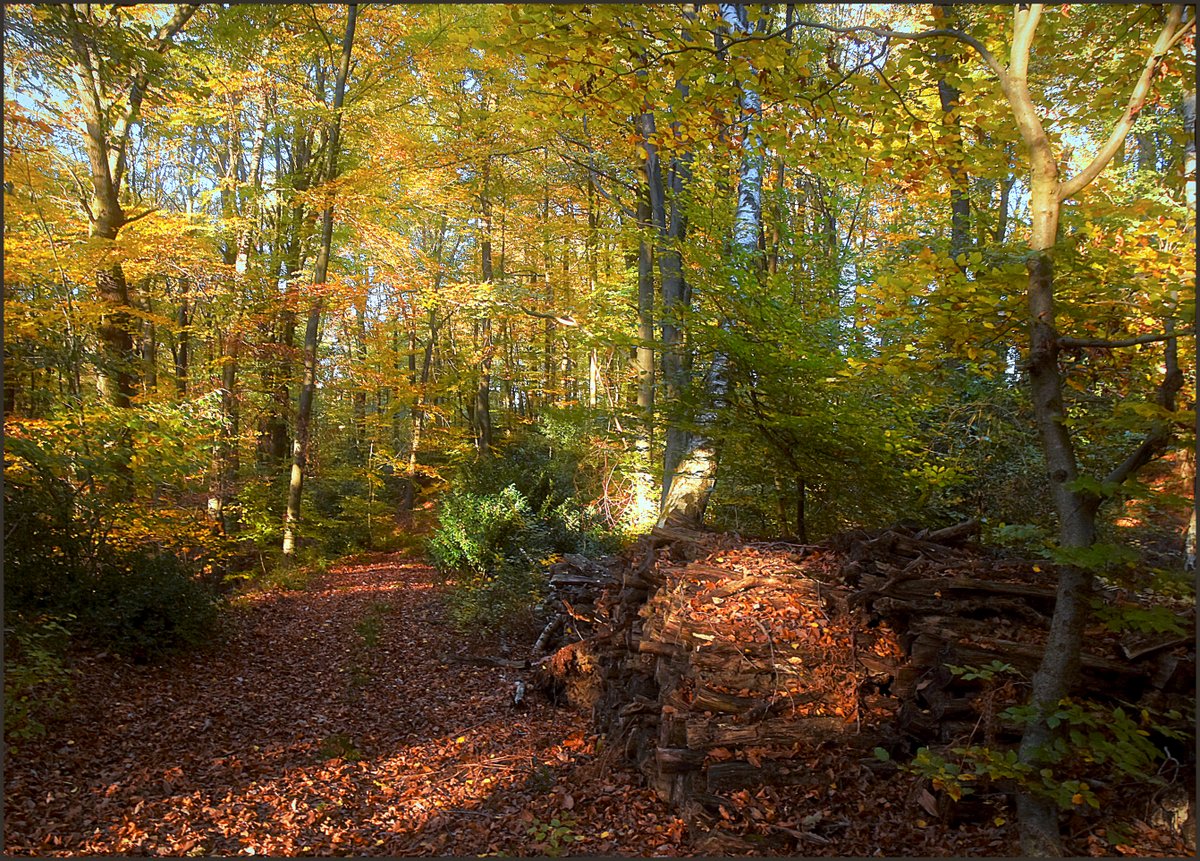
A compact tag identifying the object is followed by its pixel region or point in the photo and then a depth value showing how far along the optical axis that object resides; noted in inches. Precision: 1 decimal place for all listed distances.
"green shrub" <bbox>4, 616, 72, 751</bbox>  184.7
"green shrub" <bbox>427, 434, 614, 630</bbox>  352.2
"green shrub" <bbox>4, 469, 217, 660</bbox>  236.2
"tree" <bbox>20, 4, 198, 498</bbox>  239.6
